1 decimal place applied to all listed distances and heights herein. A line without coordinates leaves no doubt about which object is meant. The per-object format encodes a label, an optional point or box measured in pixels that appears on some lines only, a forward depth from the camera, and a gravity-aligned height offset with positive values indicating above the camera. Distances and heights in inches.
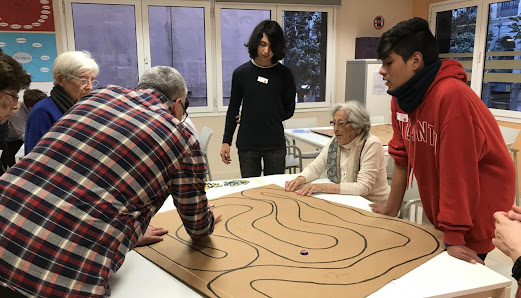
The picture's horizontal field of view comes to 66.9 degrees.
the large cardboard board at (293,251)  46.3 -23.3
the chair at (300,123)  187.0 -20.0
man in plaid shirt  39.0 -11.3
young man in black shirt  105.8 -5.4
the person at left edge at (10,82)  48.3 +0.1
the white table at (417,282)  45.5 -23.9
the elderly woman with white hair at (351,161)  83.6 -18.6
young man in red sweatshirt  52.4 -8.5
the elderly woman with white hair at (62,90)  76.9 -1.6
